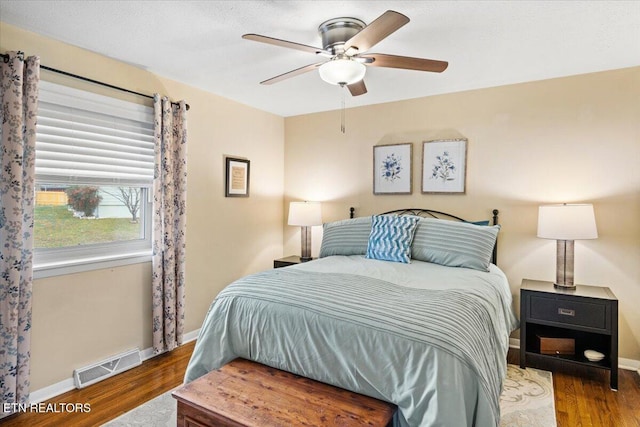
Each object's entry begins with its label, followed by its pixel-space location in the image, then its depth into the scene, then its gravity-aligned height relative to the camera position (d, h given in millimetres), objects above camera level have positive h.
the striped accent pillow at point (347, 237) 3393 -270
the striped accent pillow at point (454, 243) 2842 -270
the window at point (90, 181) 2447 +198
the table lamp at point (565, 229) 2674 -130
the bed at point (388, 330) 1450 -584
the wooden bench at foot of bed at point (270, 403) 1461 -849
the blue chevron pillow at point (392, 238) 3047 -250
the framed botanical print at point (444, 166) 3491 +441
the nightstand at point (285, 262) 3932 -580
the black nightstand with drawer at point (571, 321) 2537 -808
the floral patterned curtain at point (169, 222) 2992 -119
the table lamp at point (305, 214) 3992 -56
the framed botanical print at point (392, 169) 3775 +441
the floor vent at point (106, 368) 2541 -1202
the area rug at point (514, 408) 2129 -1247
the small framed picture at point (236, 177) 3771 +337
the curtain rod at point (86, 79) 2357 +921
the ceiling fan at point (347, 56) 1967 +897
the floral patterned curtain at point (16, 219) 2139 -74
